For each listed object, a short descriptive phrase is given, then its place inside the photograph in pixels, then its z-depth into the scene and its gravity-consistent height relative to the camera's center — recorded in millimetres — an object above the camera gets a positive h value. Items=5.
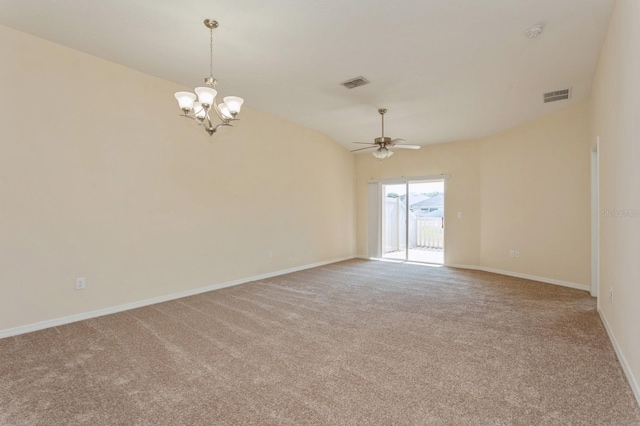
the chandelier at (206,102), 2846 +1057
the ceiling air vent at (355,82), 4195 +1796
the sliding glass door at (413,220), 7535 -173
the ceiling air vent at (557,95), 4418 +1696
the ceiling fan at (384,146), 4844 +1070
